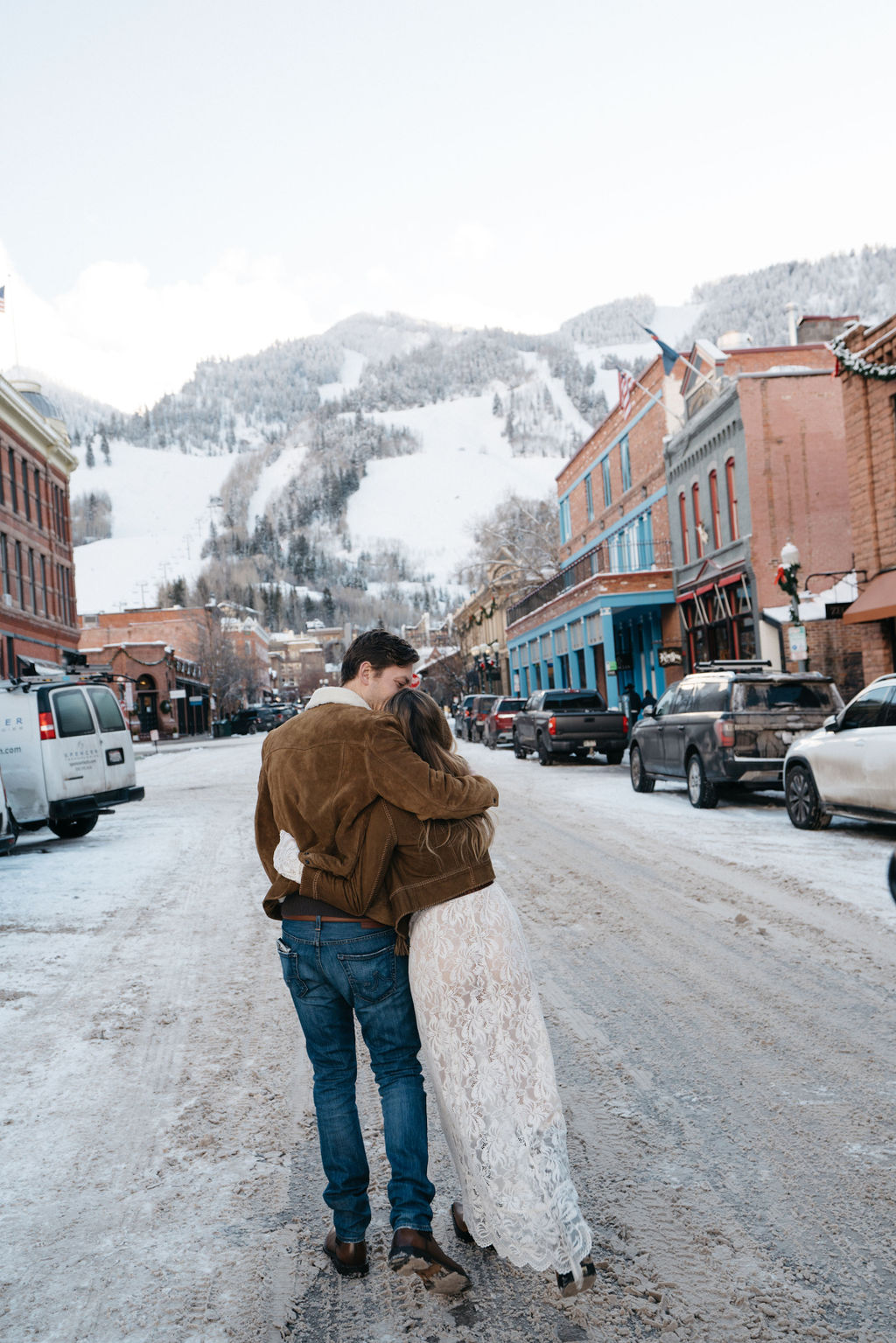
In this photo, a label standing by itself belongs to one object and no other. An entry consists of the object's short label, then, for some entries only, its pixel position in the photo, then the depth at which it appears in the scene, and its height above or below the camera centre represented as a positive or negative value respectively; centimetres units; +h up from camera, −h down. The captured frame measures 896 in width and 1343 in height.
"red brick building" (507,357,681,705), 3312 +443
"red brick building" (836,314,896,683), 1919 +383
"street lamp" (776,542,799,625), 1972 +215
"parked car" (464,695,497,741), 3703 -25
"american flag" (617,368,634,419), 3488 +998
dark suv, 1390 -38
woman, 301 -88
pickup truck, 2383 -62
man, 303 -68
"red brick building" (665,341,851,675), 2552 +503
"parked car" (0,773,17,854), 1152 -98
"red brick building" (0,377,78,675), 3956 +798
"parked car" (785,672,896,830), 1023 -77
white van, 1343 -25
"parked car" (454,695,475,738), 3959 -17
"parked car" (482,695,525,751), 3266 -40
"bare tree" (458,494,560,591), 4762 +713
